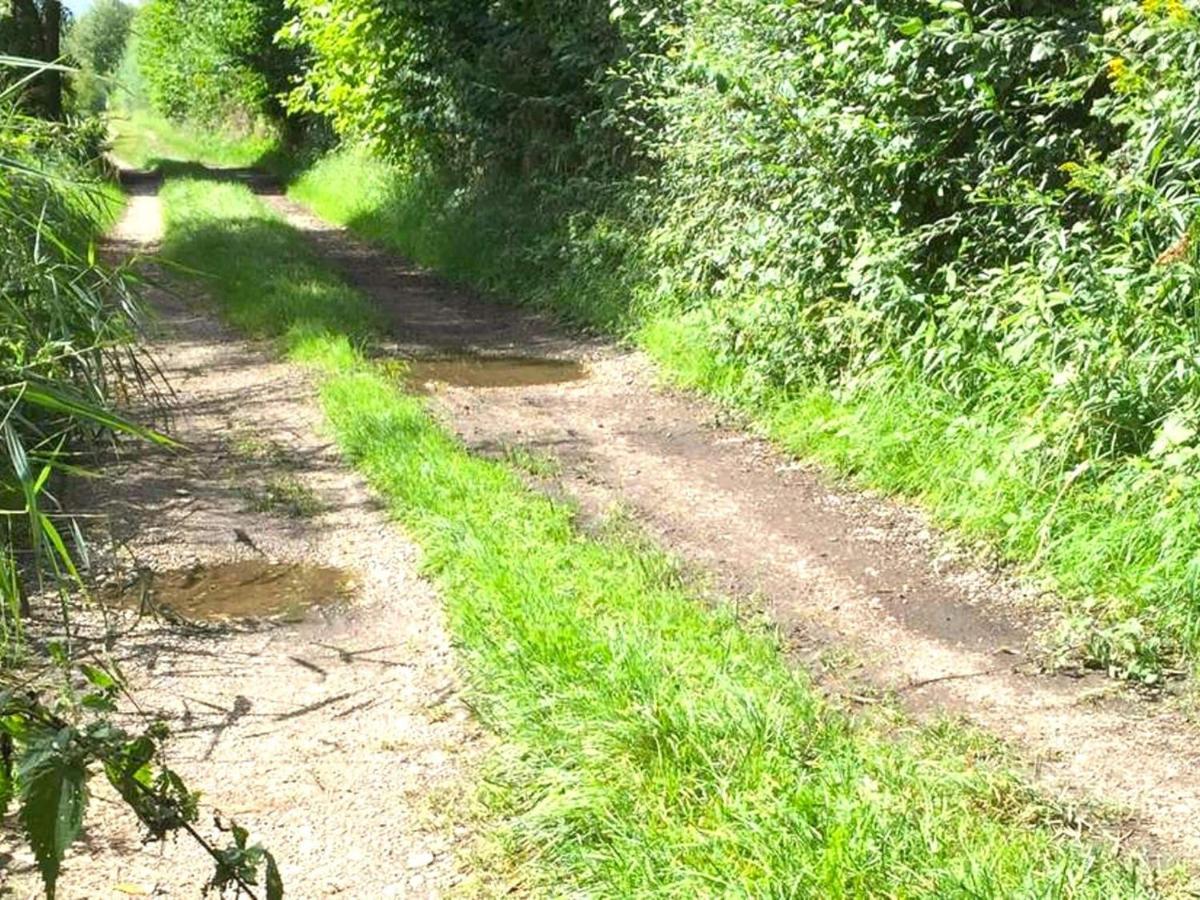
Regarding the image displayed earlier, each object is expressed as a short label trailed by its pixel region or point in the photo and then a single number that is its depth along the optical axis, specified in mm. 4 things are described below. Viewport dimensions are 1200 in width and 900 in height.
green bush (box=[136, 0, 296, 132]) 26422
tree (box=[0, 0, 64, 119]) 20203
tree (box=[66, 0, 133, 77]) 59600
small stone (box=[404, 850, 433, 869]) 3203
